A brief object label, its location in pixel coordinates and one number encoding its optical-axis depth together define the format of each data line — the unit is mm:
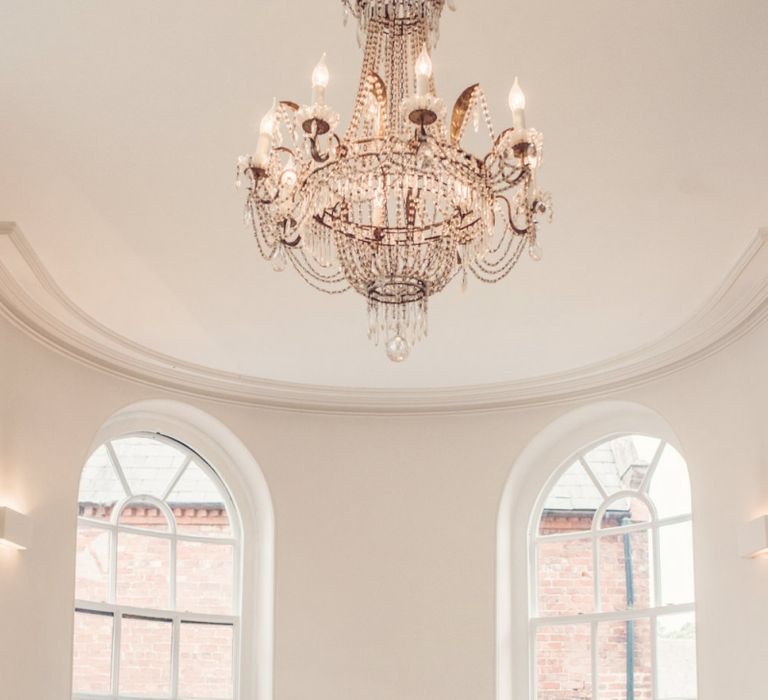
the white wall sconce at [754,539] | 4637
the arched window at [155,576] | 5961
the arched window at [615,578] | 5879
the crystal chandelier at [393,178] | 2611
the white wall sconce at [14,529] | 4598
